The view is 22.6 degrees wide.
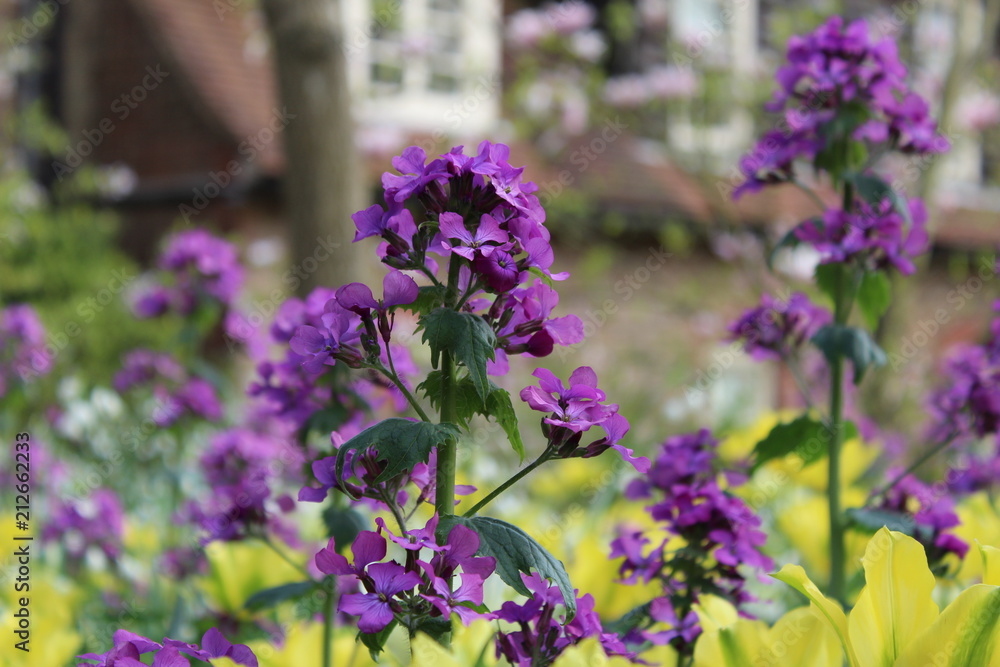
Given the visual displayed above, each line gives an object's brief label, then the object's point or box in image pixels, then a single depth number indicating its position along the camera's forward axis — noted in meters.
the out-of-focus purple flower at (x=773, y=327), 0.99
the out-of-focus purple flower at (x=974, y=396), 0.98
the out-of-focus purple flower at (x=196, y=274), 1.59
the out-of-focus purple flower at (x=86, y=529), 1.42
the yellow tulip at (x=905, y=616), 0.74
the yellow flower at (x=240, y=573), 1.01
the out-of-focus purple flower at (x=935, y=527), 0.91
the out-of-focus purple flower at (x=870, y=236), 0.94
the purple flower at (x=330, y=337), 0.78
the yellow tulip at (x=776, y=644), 0.77
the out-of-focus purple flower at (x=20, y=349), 1.77
